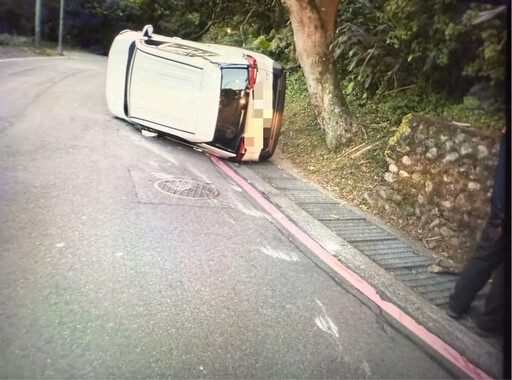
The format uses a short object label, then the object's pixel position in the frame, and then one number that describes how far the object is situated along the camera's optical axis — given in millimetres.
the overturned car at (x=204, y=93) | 7117
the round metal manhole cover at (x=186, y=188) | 5586
